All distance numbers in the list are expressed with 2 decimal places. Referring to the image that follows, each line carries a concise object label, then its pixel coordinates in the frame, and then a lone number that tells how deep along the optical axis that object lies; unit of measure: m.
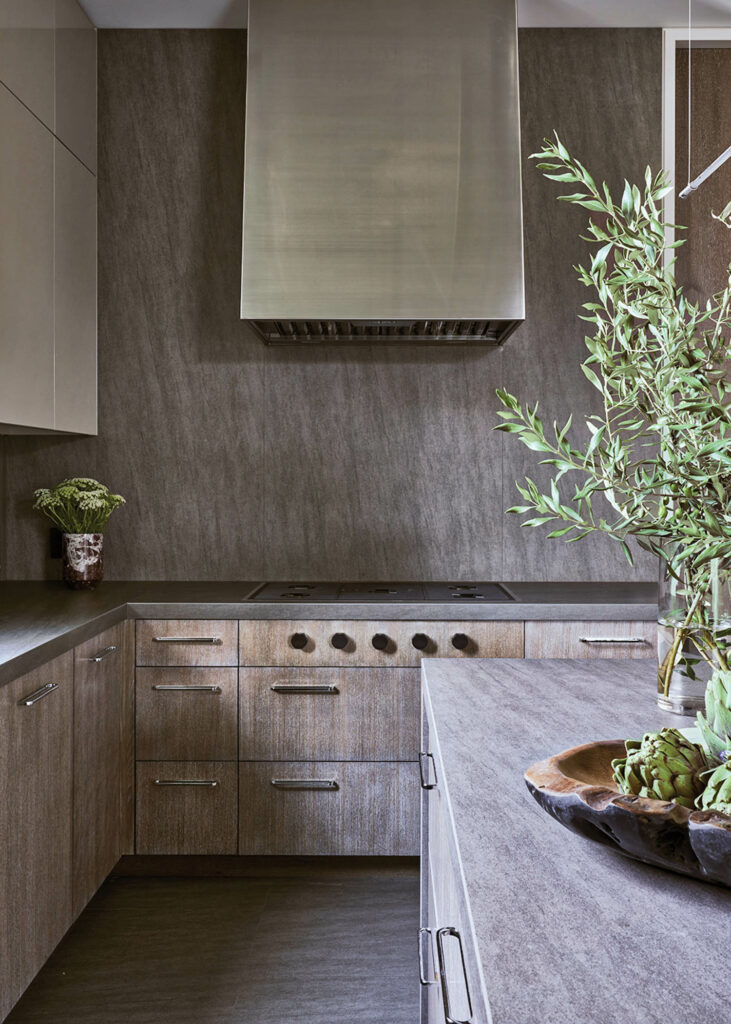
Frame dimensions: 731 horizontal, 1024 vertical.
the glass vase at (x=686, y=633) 1.07
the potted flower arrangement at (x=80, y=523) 2.78
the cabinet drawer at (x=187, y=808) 2.54
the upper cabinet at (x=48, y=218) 2.26
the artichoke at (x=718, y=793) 0.75
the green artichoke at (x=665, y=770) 0.82
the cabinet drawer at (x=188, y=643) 2.53
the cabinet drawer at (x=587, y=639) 2.54
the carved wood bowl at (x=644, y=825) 0.71
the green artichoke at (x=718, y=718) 0.85
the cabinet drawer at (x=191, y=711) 2.53
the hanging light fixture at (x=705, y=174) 1.48
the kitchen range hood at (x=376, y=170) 2.62
